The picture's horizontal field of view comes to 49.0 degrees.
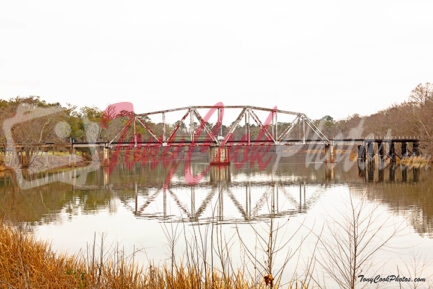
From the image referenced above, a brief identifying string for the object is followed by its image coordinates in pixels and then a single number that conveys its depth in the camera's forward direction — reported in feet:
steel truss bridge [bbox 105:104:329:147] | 251.54
